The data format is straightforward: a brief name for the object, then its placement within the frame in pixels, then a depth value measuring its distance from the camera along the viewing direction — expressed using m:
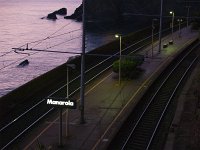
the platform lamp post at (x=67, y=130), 27.12
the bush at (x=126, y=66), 43.19
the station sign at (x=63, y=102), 24.94
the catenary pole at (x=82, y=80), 27.18
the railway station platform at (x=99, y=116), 26.19
